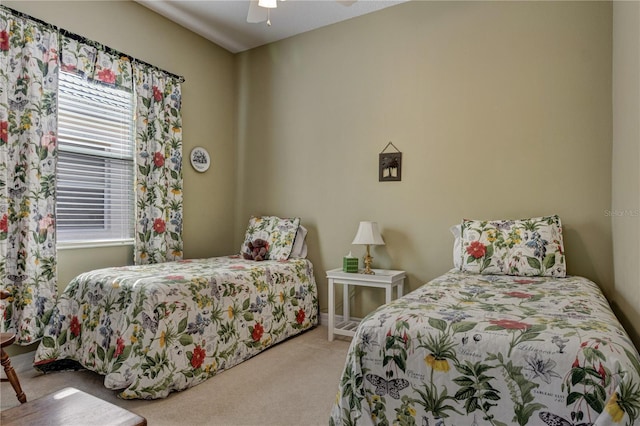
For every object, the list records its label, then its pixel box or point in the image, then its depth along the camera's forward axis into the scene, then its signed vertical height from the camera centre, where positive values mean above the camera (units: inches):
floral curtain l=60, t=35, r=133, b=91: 107.7 +42.4
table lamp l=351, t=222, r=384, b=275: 124.5 -9.9
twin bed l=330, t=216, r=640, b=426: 44.8 -20.2
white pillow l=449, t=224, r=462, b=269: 106.5 -11.1
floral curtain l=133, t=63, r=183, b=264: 126.0 +13.6
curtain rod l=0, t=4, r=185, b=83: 96.9 +48.1
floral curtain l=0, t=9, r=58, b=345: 95.1 +8.6
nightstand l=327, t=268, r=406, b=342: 116.9 -23.9
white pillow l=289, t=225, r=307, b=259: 145.2 -14.2
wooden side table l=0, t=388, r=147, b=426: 41.1 -23.0
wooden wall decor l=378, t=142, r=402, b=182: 130.1 +13.9
